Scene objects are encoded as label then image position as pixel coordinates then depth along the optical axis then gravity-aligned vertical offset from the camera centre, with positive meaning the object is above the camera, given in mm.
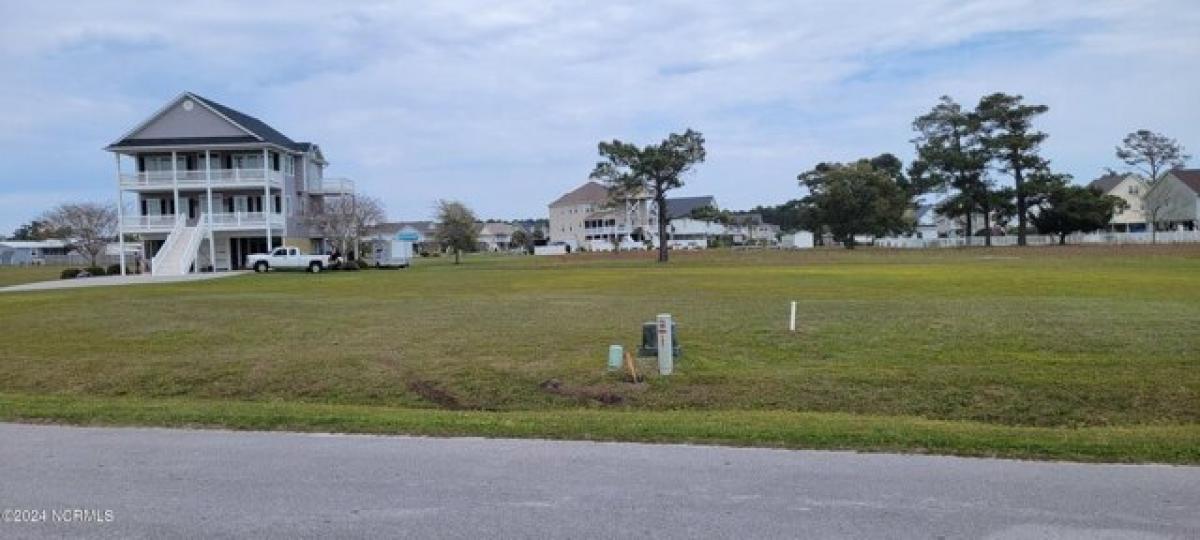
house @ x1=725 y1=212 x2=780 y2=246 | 147750 +1502
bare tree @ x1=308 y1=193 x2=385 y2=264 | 69688 +2486
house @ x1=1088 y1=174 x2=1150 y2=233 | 105188 +3803
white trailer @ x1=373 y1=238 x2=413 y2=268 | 70188 -283
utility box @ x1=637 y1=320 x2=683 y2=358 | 14047 -1536
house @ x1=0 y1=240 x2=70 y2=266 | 129500 +1302
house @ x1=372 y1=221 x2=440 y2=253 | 86188 +1706
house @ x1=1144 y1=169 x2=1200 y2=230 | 91125 +2743
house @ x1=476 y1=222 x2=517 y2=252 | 168625 +1936
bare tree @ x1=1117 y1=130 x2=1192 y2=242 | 111125 +9544
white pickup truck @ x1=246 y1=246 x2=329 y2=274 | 58844 -489
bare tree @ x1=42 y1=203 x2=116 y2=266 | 69062 +2679
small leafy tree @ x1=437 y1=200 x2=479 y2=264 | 81938 +1921
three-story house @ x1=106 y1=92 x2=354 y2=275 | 60594 +4743
